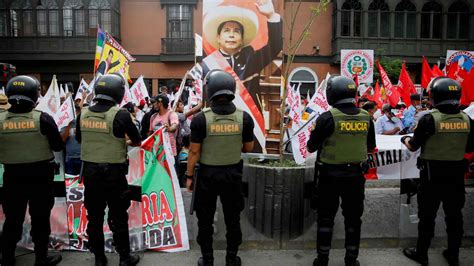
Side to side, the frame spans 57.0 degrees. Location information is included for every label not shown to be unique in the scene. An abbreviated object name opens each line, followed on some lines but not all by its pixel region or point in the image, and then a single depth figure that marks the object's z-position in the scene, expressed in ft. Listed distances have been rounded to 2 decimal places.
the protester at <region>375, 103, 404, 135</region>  27.71
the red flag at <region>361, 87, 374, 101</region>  43.82
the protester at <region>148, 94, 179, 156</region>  22.44
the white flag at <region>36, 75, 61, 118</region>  18.33
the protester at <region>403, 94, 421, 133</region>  29.73
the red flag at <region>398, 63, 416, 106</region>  35.63
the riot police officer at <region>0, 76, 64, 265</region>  13.88
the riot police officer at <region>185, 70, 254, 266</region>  13.76
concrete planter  15.94
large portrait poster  19.38
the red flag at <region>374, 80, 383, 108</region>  41.84
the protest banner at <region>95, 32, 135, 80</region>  27.78
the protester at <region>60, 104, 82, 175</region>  20.65
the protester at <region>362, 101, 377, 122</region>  26.25
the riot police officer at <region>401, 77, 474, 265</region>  14.26
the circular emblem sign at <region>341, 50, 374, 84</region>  42.14
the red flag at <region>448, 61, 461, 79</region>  30.29
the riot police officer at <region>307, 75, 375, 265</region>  13.96
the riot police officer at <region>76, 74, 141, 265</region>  13.78
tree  18.04
